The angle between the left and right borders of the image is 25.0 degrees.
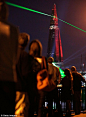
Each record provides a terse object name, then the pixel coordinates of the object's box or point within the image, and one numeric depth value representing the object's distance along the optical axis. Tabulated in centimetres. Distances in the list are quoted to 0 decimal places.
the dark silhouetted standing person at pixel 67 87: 658
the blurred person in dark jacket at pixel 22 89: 284
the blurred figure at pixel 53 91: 559
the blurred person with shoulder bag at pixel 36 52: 364
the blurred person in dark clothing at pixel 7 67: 182
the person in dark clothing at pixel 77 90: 713
